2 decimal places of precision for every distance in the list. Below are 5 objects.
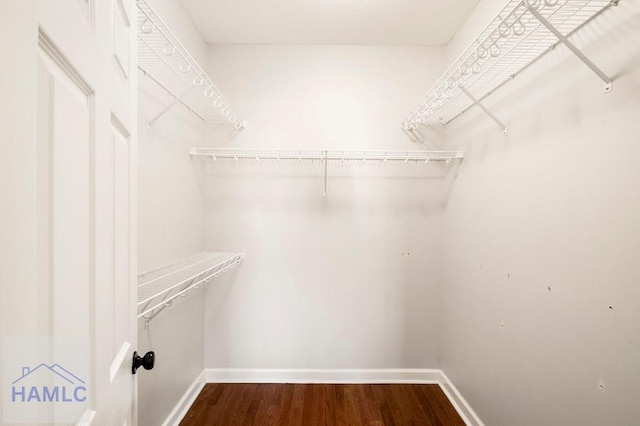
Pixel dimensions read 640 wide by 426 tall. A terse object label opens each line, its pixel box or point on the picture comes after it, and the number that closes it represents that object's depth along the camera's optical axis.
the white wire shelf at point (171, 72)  1.04
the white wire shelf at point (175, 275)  1.10
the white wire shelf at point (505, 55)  0.87
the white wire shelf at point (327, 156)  1.82
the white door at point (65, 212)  0.33
